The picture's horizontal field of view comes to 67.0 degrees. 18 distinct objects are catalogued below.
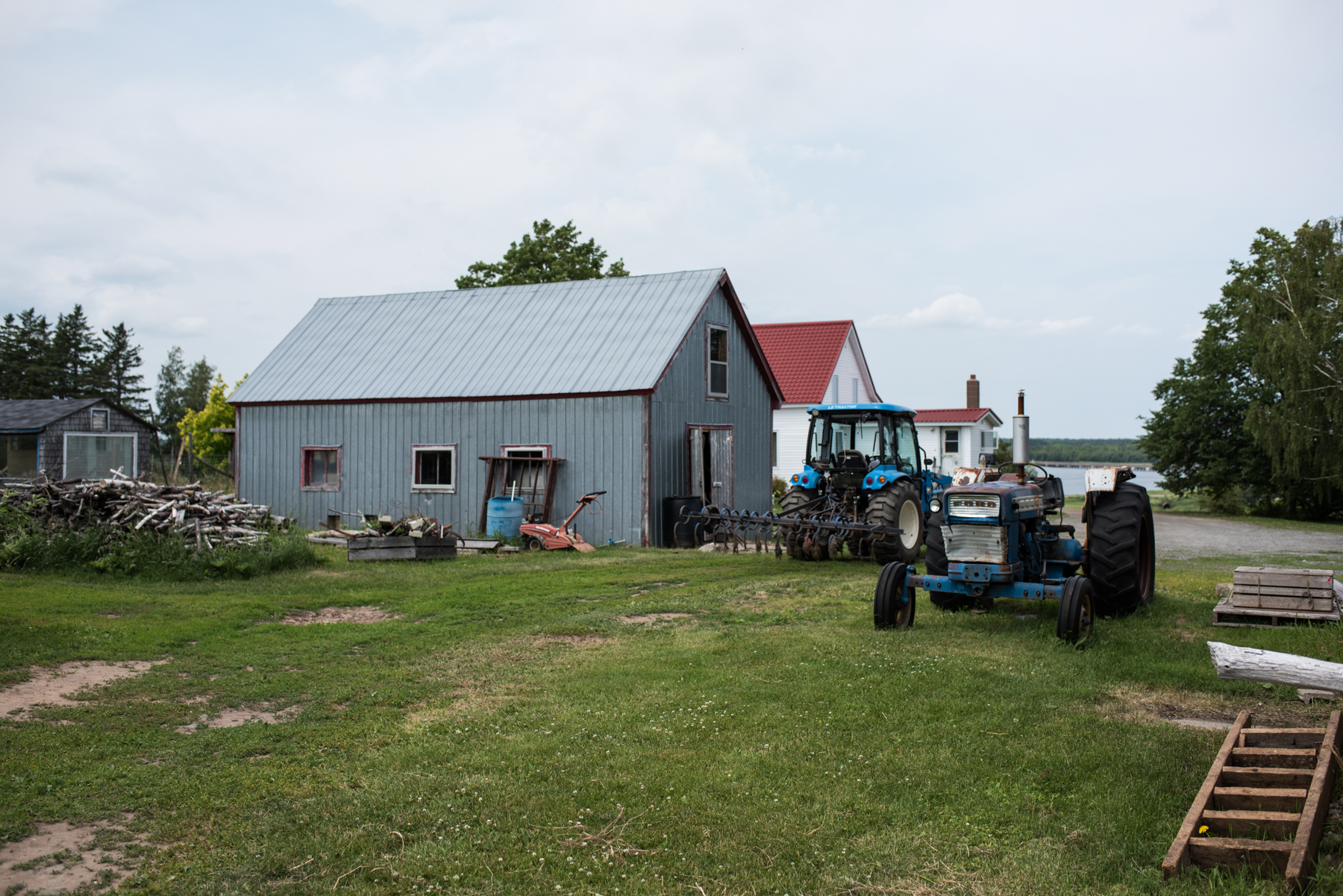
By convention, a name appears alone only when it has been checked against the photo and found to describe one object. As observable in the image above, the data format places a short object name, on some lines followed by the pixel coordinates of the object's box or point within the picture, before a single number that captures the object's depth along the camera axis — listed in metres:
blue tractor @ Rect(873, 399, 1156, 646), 8.77
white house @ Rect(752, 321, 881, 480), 36.53
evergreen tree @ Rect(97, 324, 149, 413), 64.31
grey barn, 19.64
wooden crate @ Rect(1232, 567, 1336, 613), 9.17
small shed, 32.22
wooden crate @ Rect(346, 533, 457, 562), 15.88
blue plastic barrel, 19.12
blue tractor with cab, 14.48
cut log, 4.50
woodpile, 14.29
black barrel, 19.19
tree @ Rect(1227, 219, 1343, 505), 27.89
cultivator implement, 13.66
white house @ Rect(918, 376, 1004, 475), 47.09
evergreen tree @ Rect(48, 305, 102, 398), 60.31
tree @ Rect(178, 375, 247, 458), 43.78
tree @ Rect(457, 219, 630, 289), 37.50
